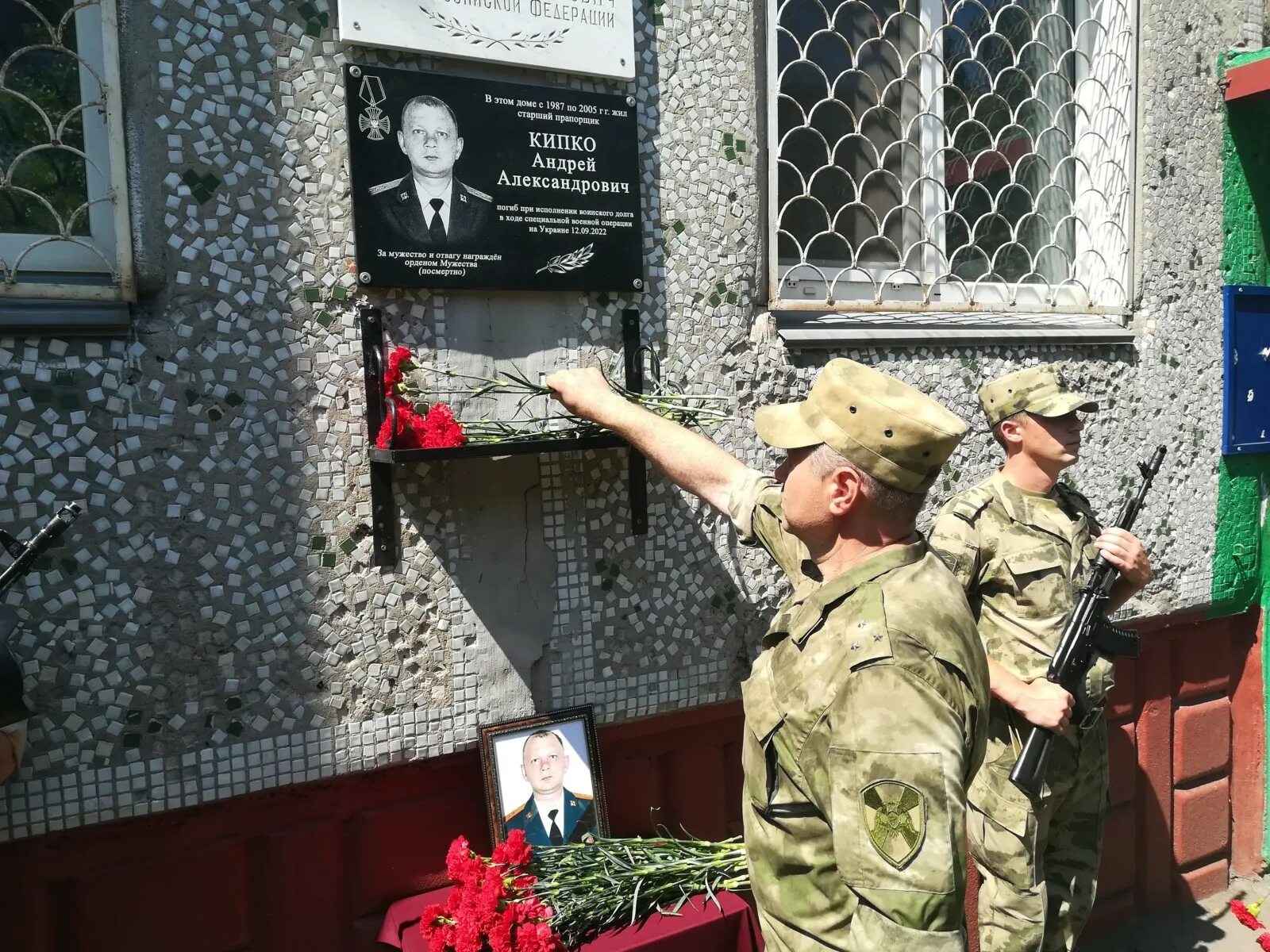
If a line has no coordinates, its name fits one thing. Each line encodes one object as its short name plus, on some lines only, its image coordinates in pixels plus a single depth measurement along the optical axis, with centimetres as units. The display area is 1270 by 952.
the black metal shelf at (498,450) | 209
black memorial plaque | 223
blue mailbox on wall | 395
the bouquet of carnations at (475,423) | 216
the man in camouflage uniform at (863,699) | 144
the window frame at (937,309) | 285
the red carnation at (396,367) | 217
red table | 221
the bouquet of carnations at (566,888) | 203
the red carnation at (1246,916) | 381
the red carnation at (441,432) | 214
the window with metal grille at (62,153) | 196
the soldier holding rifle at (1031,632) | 272
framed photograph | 236
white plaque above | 221
